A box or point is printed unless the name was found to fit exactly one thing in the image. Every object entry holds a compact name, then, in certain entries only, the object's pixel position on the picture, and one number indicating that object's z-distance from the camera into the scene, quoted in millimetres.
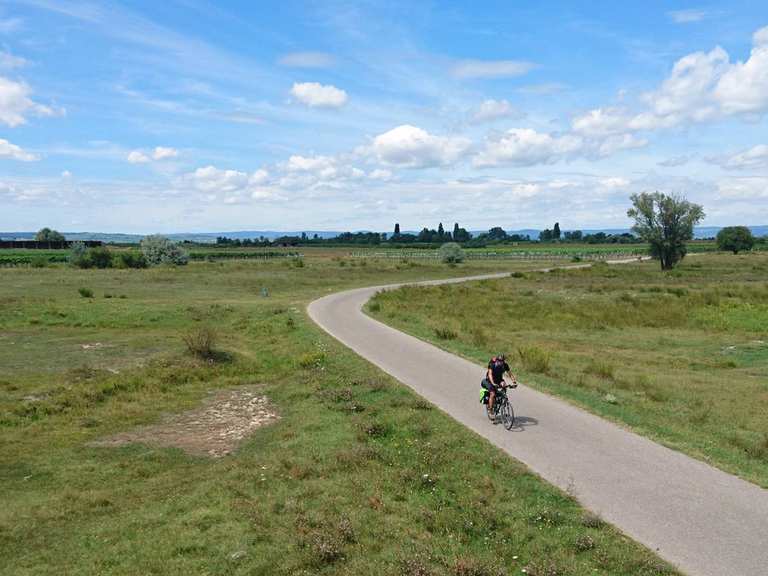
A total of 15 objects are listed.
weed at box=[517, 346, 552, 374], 21594
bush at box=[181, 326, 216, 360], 26844
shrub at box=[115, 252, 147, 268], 97750
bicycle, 13965
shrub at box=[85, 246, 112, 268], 98438
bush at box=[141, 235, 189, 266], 102500
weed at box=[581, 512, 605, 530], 8914
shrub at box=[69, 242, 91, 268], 97875
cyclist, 14164
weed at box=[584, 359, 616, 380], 22016
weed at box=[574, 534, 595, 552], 8359
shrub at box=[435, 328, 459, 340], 28391
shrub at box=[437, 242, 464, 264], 120250
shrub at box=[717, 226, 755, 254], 152250
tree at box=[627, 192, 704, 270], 90438
